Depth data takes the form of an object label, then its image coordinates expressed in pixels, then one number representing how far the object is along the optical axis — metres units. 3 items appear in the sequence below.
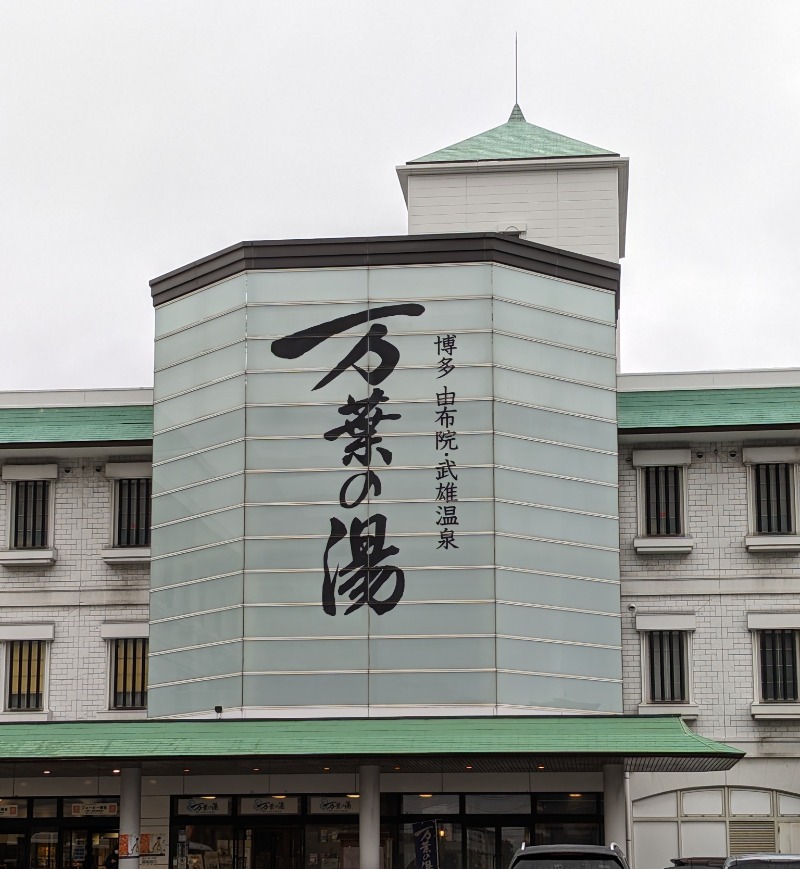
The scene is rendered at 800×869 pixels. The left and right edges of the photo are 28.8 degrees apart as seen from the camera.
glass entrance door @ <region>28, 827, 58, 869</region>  35.76
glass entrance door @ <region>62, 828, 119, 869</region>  35.69
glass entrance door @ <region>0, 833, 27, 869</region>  35.88
